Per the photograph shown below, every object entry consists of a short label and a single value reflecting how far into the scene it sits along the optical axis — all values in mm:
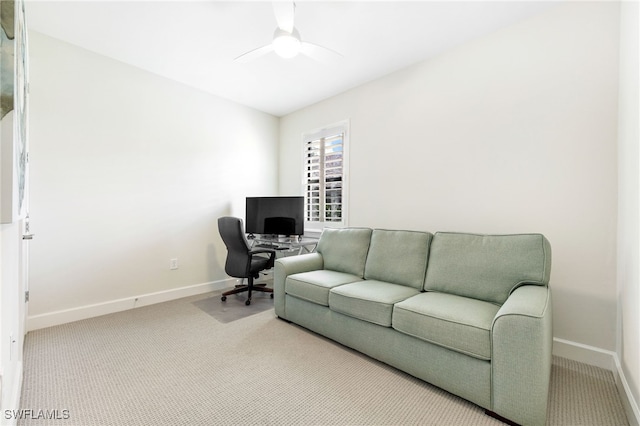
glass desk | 3480
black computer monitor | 3809
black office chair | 3176
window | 3840
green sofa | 1416
